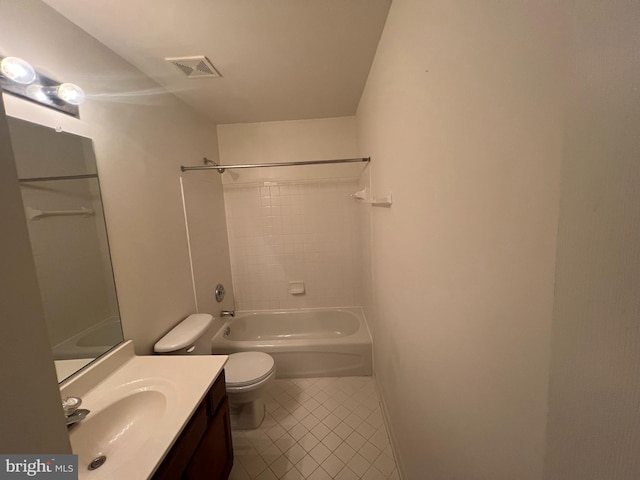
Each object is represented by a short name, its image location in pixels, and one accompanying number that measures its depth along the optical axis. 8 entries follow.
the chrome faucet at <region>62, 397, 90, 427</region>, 0.89
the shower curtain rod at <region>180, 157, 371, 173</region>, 1.88
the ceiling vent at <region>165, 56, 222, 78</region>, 1.42
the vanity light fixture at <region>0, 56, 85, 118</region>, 0.84
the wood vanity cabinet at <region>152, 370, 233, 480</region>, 0.87
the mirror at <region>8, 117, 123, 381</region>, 0.95
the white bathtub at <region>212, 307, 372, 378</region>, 2.22
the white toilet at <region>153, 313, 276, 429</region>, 1.55
